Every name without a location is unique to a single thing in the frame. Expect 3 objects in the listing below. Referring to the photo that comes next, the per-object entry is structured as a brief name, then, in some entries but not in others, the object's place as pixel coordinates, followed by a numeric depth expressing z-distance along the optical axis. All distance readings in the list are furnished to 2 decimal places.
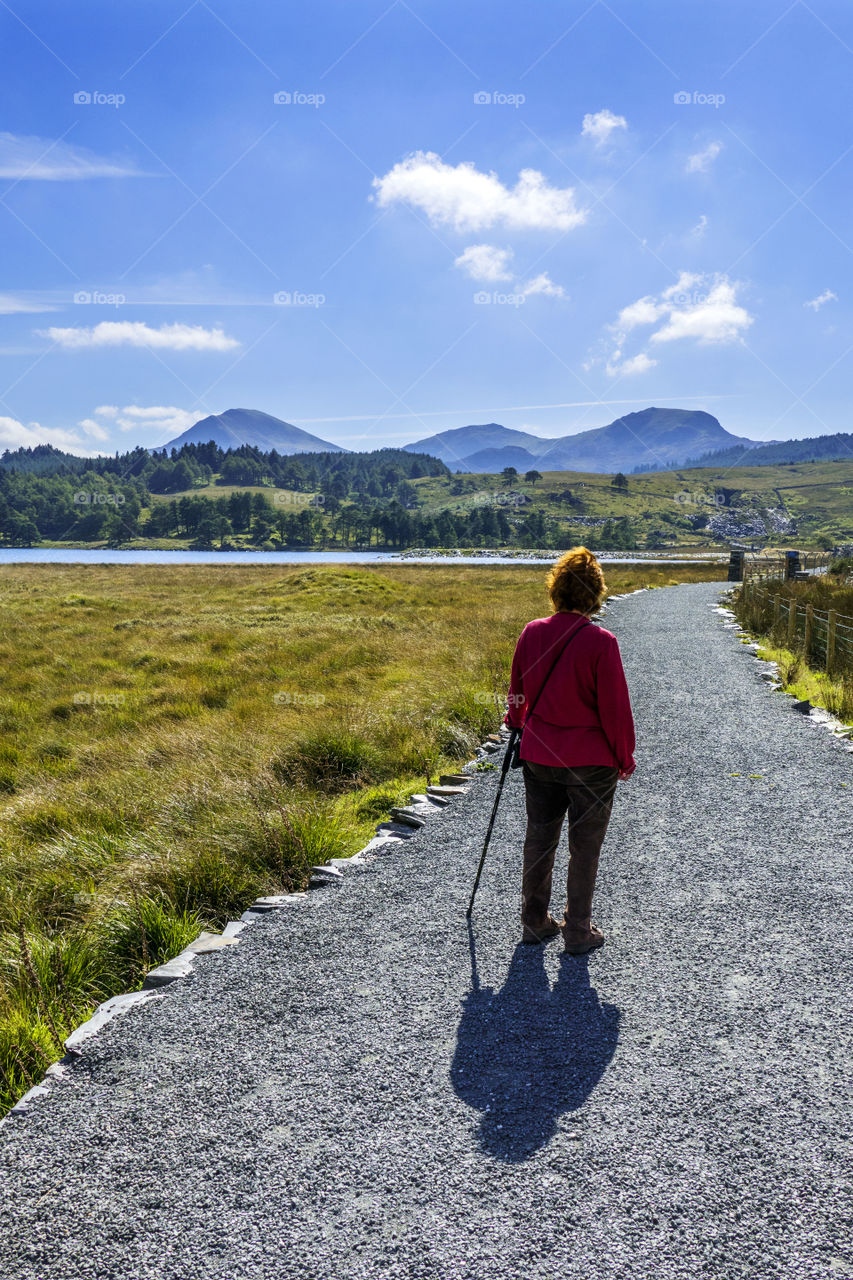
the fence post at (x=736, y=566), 46.25
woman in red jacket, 4.08
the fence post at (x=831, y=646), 13.71
